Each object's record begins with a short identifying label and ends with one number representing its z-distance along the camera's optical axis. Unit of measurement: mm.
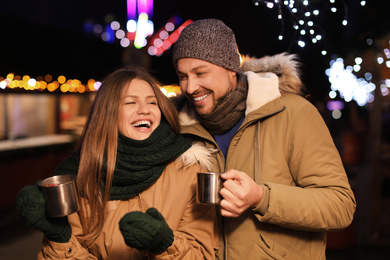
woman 2240
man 1914
